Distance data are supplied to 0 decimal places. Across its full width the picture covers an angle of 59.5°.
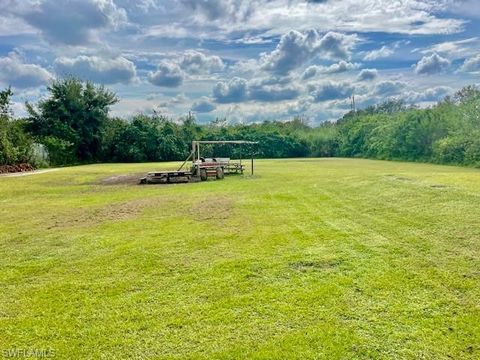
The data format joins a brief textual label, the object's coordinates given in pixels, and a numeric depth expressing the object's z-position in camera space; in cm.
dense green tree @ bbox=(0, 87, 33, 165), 2164
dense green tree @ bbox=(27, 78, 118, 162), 3086
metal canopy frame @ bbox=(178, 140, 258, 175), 1786
